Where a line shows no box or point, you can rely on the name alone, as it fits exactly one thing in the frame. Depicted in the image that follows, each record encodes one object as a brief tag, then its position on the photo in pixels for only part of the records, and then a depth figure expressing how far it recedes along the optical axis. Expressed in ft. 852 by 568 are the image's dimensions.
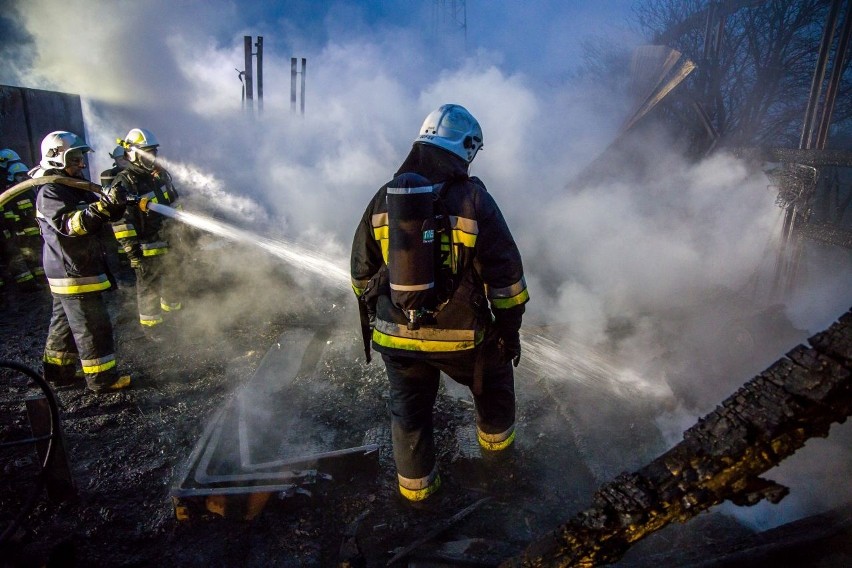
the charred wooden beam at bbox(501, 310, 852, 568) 4.55
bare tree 31.45
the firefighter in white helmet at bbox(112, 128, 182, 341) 18.33
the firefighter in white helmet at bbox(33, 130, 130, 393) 13.12
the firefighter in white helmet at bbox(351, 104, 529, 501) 7.68
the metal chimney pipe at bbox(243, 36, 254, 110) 63.63
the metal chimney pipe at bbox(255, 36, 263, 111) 66.23
